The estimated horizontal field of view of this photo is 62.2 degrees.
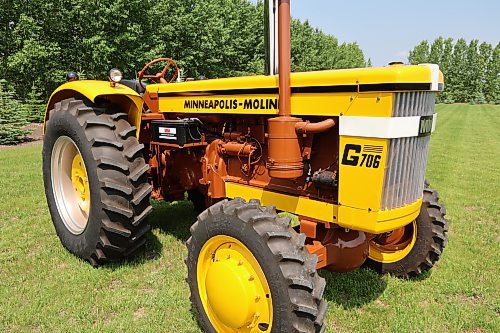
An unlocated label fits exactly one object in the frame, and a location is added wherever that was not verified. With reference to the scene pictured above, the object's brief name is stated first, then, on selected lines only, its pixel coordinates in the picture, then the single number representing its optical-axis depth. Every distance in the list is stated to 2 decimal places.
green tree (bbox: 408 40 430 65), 78.69
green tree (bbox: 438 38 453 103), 63.72
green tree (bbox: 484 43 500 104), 63.22
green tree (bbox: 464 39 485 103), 63.34
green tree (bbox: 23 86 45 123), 16.65
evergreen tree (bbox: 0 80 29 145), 12.93
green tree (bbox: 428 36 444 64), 76.25
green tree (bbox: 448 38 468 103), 65.18
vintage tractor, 2.47
